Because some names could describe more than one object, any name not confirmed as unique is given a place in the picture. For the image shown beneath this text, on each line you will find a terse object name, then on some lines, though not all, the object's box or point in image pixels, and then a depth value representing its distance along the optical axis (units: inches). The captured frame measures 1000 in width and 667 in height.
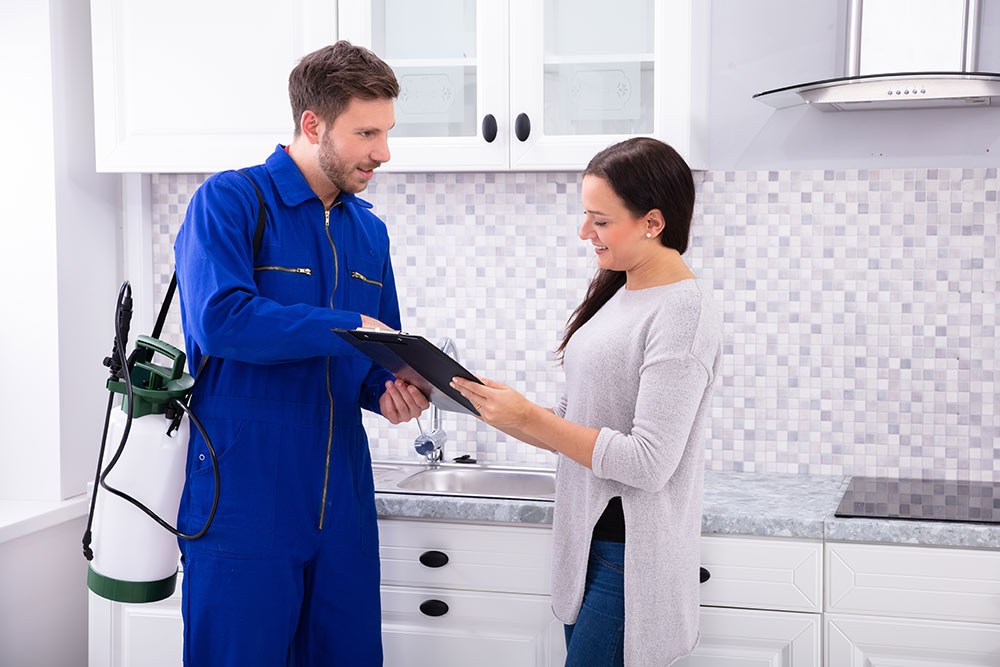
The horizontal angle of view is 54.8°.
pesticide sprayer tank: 64.4
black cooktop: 75.4
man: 62.1
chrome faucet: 96.9
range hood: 75.5
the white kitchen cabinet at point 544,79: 83.7
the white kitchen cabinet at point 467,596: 78.8
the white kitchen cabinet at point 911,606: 72.0
